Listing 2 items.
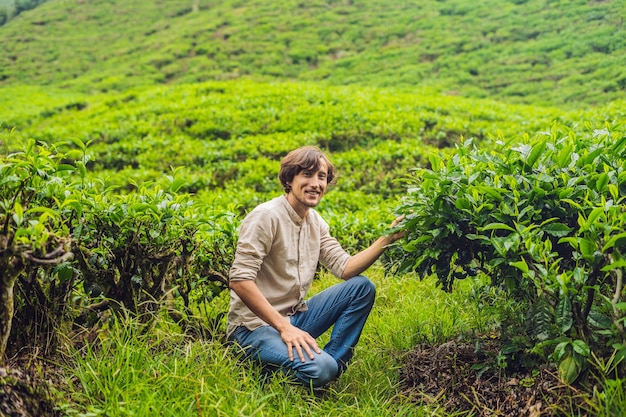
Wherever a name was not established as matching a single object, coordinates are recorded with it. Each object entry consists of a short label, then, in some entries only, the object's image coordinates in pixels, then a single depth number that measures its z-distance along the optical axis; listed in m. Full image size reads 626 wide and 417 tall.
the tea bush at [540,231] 2.43
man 3.07
